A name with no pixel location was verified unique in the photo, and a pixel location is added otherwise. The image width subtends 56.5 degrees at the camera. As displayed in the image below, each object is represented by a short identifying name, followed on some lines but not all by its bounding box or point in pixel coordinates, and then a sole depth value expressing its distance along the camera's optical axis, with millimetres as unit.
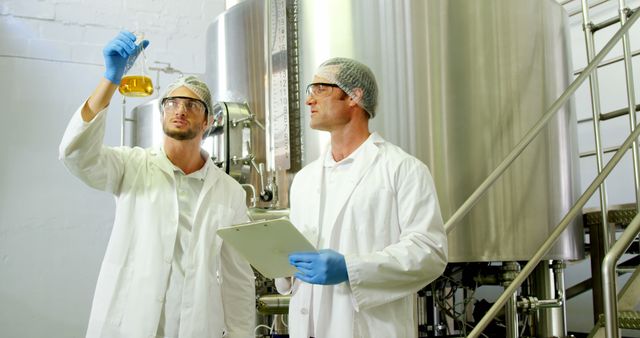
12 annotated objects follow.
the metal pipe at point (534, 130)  1879
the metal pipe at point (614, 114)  2545
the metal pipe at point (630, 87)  2352
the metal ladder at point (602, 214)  1586
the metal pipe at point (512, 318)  2059
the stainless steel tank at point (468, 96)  2408
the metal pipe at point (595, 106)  2359
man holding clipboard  1385
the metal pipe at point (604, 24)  2590
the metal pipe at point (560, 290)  2738
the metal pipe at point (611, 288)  1570
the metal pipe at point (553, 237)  1841
